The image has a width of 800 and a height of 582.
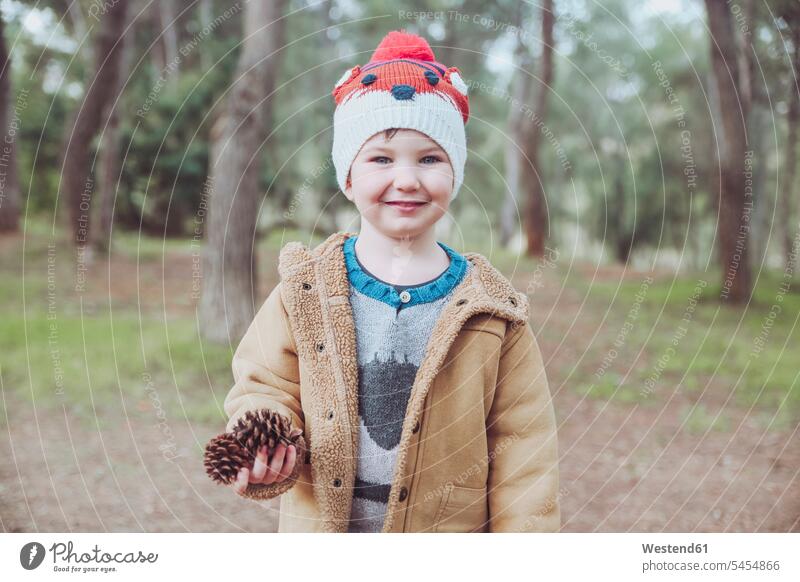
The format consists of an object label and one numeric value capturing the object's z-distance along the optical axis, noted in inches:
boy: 42.1
